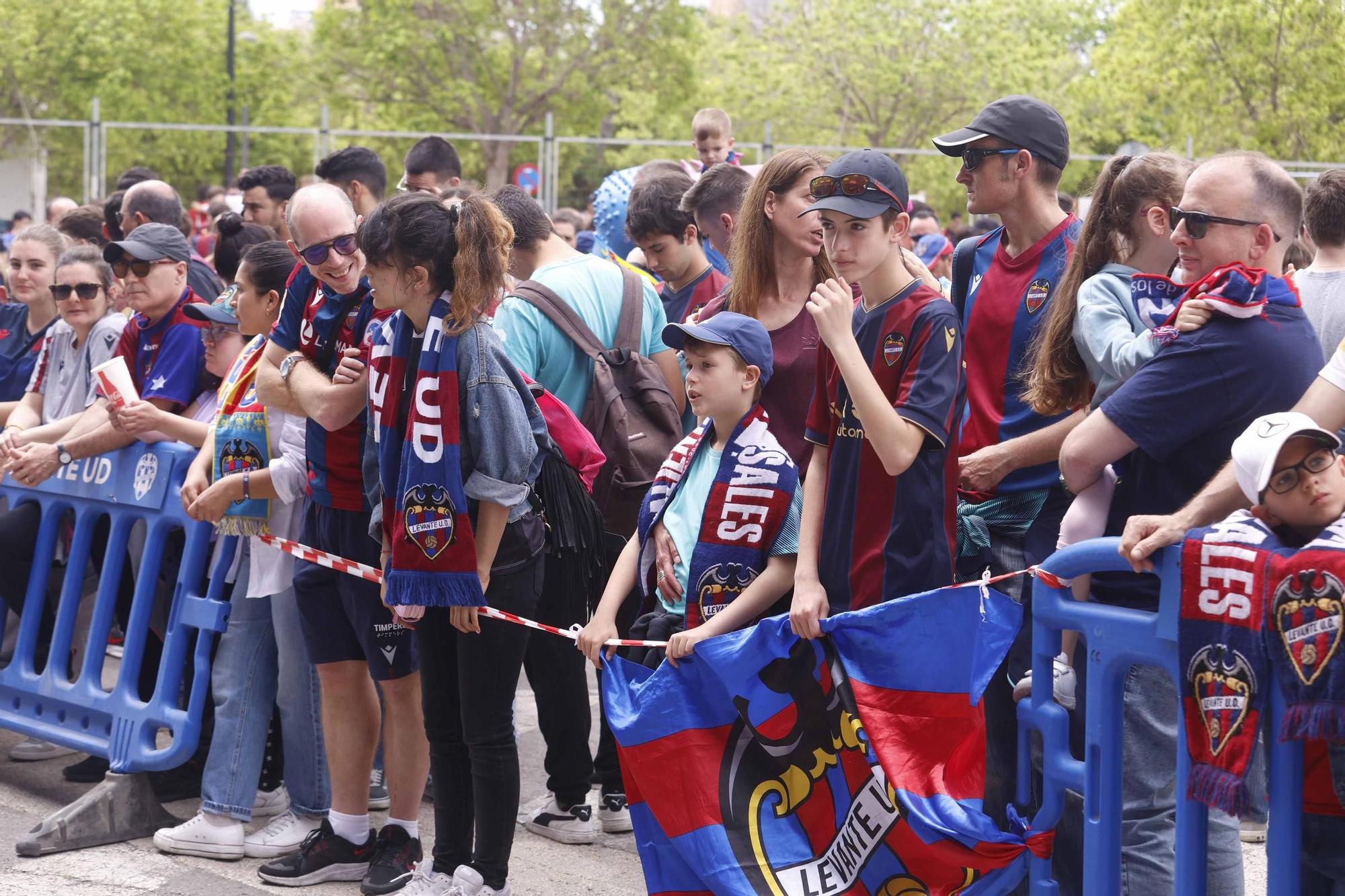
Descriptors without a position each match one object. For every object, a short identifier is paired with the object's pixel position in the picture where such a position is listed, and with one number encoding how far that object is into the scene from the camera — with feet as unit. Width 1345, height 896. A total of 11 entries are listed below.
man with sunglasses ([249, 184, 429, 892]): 14.97
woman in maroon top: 14.20
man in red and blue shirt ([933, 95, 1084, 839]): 12.94
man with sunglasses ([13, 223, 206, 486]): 18.22
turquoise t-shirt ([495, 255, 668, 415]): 16.49
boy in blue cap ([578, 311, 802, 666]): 12.98
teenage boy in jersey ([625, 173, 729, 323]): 18.19
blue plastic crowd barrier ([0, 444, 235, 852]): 16.97
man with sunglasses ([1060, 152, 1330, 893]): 10.66
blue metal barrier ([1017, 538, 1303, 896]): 9.29
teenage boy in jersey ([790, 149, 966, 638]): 11.53
